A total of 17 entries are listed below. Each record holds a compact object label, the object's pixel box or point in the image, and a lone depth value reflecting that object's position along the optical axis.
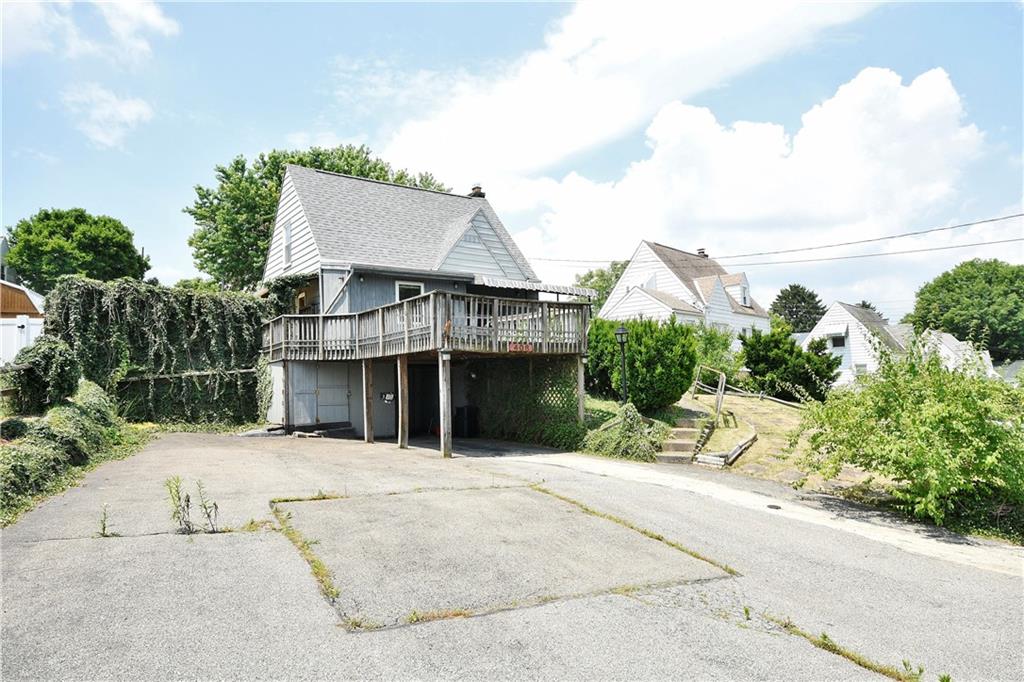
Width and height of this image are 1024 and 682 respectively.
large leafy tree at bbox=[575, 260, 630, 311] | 54.09
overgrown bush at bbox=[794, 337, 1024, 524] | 7.48
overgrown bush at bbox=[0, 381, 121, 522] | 7.03
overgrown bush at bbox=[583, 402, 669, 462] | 13.08
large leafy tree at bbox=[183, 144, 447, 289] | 31.66
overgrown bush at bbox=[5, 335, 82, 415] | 11.60
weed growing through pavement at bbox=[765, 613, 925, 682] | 3.62
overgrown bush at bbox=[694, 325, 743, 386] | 23.42
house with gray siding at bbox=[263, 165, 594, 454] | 13.79
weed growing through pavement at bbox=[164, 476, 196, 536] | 5.79
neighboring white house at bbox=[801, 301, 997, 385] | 38.03
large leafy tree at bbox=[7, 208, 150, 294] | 42.50
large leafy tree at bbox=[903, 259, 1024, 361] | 52.03
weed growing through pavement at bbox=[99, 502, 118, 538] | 5.56
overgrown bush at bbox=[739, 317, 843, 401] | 20.91
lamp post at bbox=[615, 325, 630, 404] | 14.41
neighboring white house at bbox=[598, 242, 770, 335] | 33.19
